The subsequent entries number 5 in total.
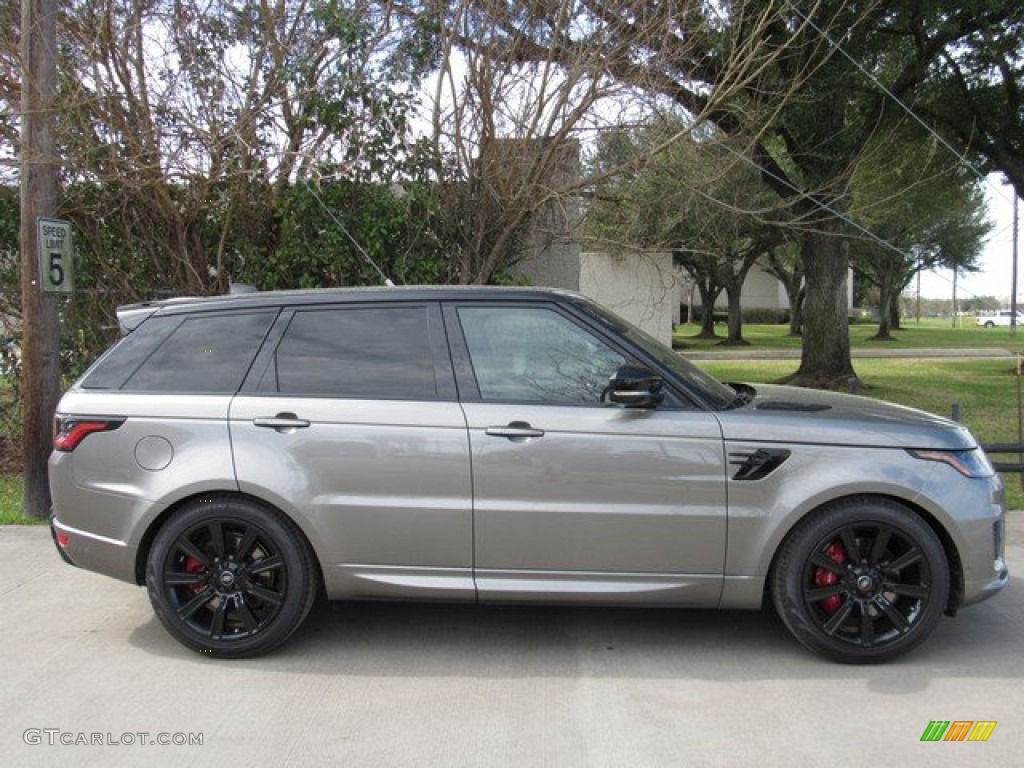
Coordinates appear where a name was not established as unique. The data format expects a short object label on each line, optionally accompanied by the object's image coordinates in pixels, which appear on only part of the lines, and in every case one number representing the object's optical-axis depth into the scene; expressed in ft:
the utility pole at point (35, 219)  21.74
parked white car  239.85
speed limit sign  21.44
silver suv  13.03
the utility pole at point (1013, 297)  99.04
